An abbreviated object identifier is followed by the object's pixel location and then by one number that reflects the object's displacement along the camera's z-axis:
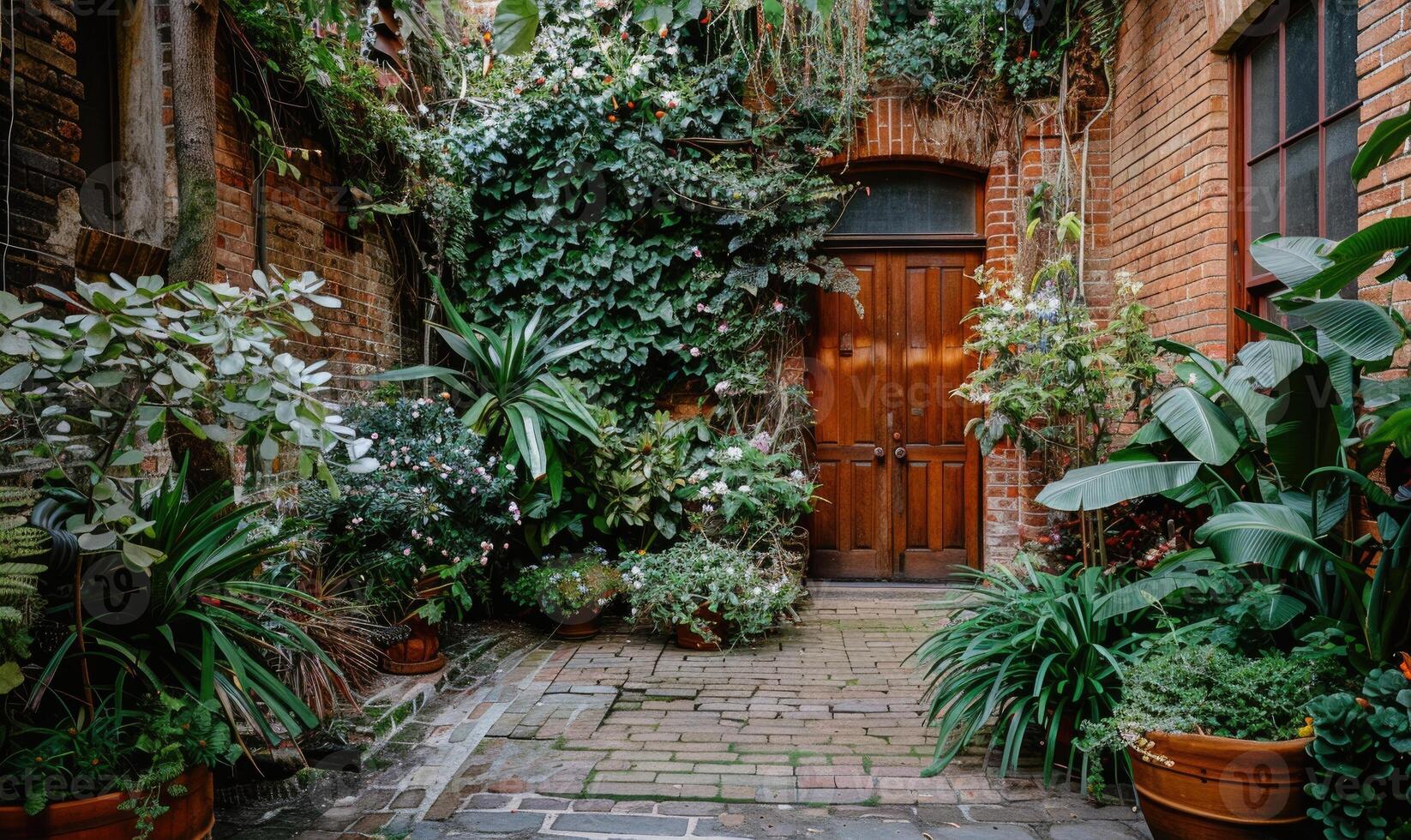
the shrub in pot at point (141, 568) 2.02
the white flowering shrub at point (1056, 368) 3.95
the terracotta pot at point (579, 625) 4.72
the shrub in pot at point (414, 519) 3.83
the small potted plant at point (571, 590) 4.61
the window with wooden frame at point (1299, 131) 3.29
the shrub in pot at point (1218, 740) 2.28
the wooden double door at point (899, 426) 5.70
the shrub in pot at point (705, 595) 4.49
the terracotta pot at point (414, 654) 3.90
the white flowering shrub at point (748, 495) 4.88
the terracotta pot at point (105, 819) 1.89
